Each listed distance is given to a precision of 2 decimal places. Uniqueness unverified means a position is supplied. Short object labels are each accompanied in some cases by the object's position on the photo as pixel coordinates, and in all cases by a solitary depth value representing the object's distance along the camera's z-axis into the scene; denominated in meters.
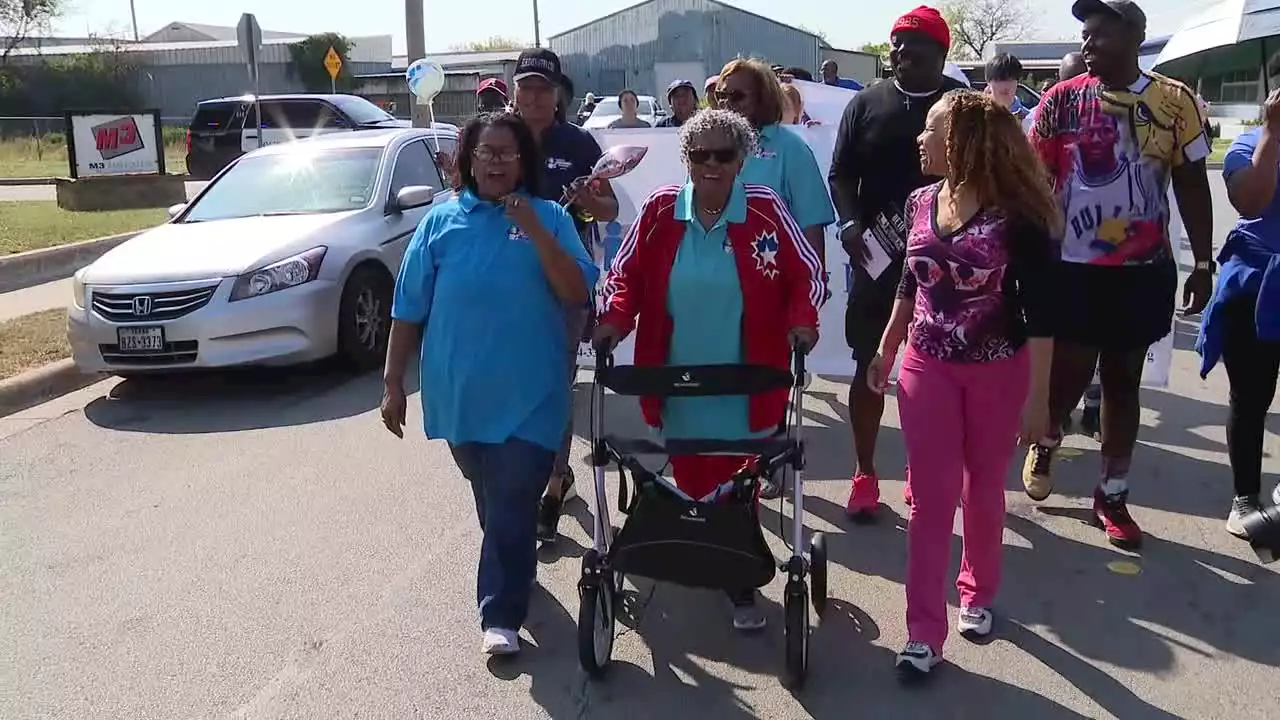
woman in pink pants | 3.31
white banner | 6.61
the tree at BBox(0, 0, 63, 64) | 45.59
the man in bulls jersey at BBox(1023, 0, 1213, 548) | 4.28
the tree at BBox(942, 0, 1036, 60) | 82.50
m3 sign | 17.98
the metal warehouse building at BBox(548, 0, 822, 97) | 54.81
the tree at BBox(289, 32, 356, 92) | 48.41
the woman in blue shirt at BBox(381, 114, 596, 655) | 3.59
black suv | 20.58
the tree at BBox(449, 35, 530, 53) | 100.15
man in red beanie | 4.46
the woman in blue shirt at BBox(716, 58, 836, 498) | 4.55
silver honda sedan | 7.13
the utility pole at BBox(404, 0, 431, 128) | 17.28
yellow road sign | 20.96
